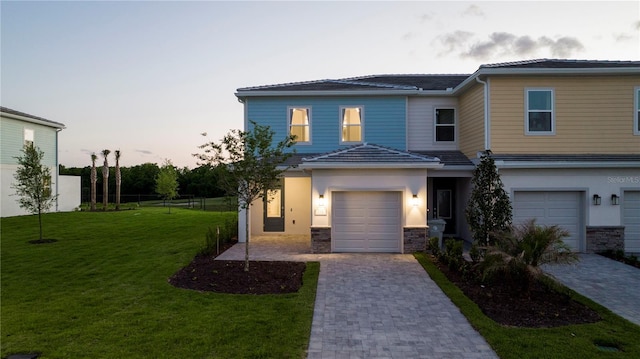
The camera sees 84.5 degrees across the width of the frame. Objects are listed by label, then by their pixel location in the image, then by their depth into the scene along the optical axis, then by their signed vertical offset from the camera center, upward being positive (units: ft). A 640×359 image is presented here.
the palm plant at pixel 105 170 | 90.01 +3.38
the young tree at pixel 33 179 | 44.73 +0.50
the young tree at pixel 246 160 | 29.07 +1.97
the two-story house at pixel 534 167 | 37.50 +1.74
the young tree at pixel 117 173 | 92.27 +2.63
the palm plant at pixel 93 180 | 85.97 +0.75
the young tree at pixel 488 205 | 33.60 -2.11
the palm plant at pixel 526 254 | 22.38 -4.58
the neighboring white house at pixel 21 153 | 65.10 +6.21
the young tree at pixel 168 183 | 93.71 +0.02
